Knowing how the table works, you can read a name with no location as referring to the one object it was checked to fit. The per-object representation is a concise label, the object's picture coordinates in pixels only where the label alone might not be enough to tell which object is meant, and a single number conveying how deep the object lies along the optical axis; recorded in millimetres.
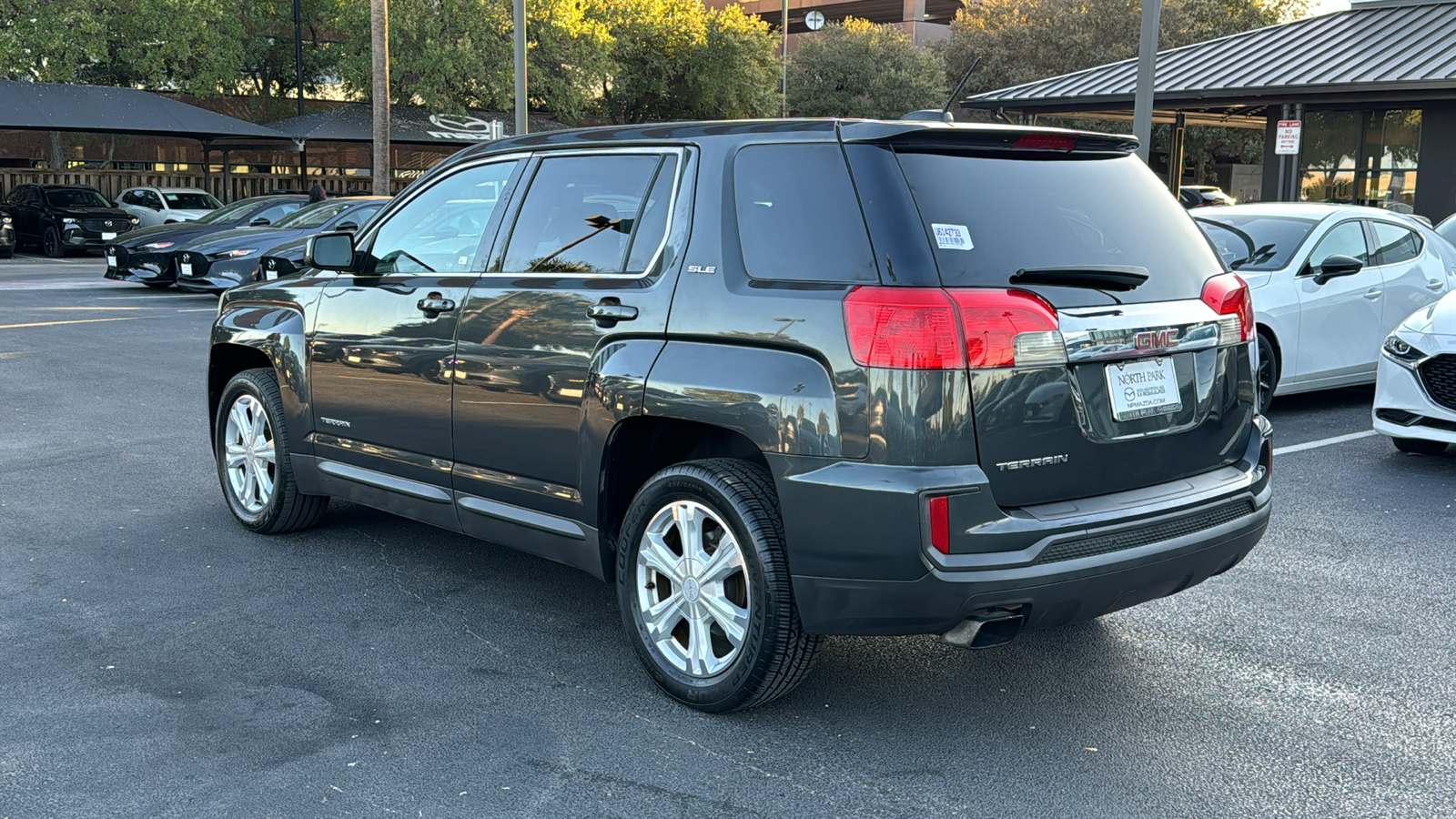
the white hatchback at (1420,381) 7859
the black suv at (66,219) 28438
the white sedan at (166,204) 29031
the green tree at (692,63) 42594
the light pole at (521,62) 19516
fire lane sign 17438
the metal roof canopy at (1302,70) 19875
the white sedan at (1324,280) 9414
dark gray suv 3635
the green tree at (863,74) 51062
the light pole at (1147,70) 13773
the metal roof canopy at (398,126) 34500
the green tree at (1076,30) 48281
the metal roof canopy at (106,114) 28922
